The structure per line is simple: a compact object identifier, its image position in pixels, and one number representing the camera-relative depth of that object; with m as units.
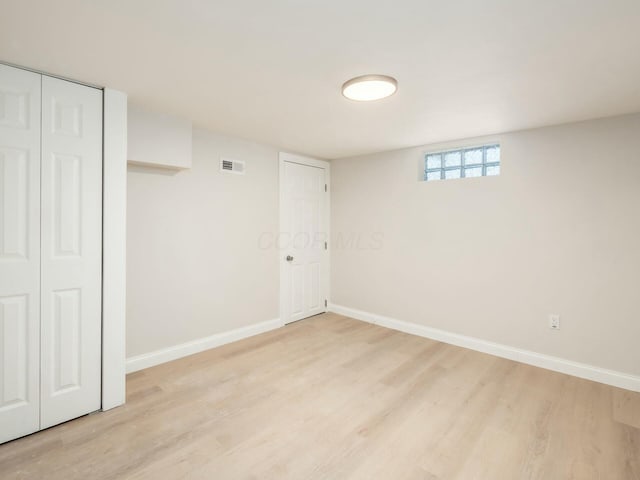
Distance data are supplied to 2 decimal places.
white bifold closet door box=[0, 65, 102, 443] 1.94
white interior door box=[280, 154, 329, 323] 4.26
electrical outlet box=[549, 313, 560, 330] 3.03
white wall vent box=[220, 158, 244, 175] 3.52
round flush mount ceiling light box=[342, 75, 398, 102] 2.06
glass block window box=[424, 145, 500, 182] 3.47
